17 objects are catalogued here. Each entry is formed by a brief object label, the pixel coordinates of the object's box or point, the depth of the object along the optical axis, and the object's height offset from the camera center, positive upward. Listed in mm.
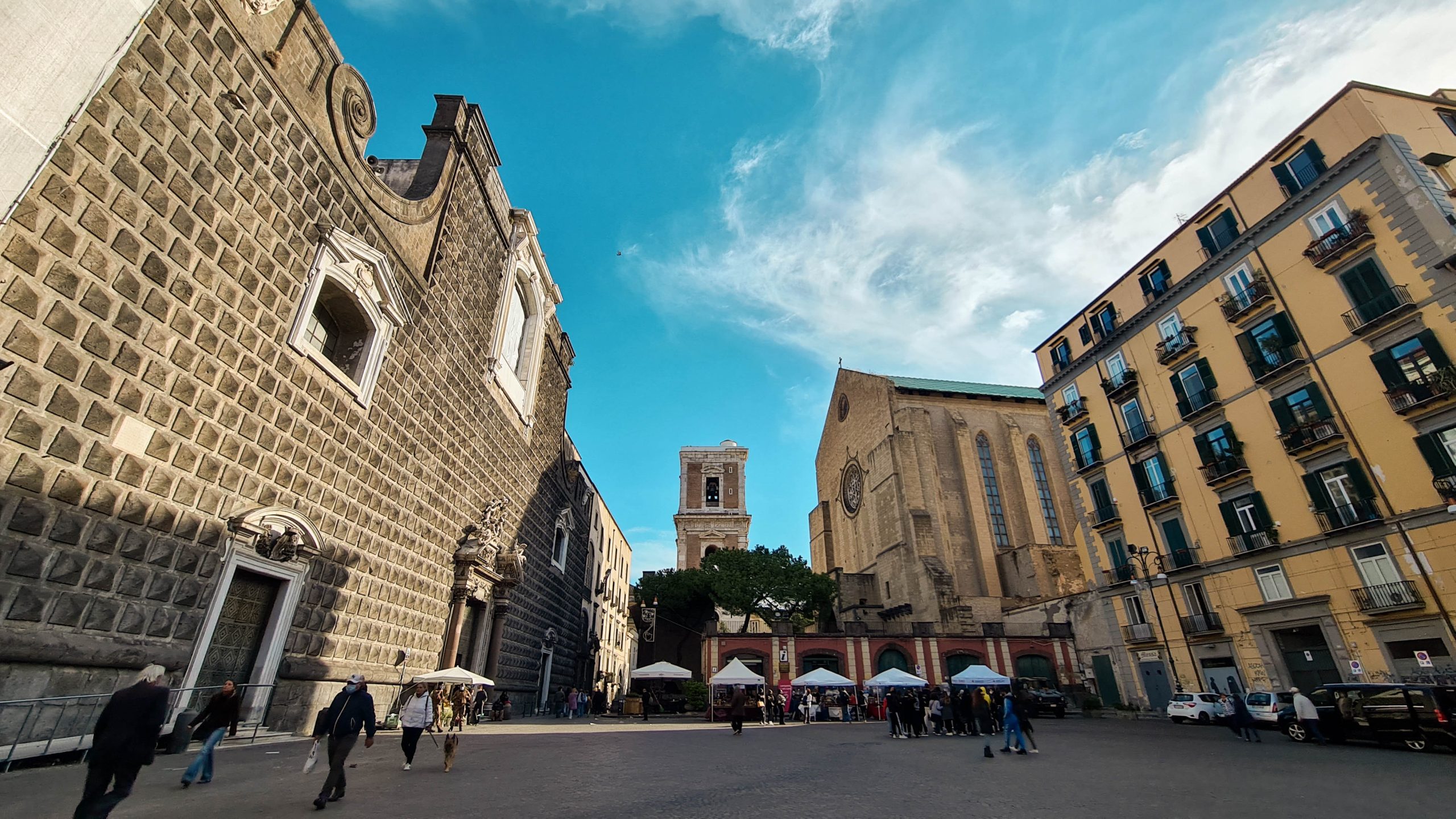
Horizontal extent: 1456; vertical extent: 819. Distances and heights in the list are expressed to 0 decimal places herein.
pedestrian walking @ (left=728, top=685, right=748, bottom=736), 15883 -265
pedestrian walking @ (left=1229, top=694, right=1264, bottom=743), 13261 -518
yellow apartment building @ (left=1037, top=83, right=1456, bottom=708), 15227 +7222
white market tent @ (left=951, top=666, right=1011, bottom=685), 20562 +523
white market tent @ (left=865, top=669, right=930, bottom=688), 20047 +444
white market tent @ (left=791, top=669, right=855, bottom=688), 22922 +553
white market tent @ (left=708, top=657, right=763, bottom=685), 22375 +693
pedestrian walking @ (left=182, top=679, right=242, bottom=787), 5797 -192
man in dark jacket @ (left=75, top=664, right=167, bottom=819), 3875 -233
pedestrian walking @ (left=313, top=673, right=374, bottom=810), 5355 -205
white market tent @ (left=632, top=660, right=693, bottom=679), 25125 +939
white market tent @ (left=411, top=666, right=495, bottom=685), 11688 +402
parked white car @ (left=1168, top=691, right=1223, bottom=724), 18375 -440
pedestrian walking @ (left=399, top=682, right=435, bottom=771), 7543 -214
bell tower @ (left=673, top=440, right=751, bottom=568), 48156 +14435
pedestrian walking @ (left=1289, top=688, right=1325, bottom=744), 12758 -454
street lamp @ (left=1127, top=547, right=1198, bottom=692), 21672 +4331
